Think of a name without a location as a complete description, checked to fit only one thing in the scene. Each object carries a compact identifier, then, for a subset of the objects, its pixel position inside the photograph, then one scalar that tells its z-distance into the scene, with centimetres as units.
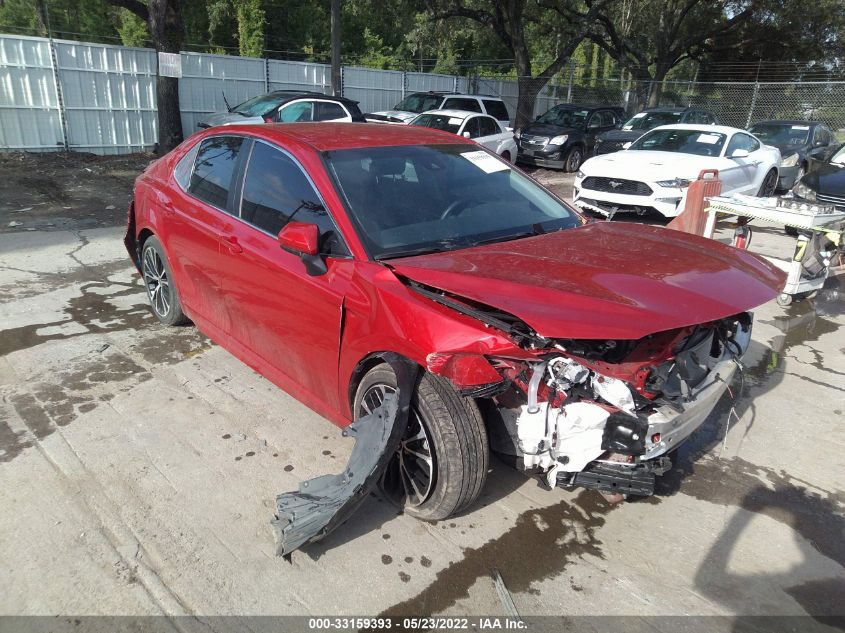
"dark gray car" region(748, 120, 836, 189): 1315
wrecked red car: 256
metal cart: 582
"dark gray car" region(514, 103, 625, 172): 1589
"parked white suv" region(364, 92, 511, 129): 1636
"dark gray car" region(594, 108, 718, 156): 1434
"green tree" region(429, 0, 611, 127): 2097
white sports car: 880
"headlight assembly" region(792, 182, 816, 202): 894
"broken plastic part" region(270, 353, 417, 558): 258
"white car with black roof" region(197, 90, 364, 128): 1273
